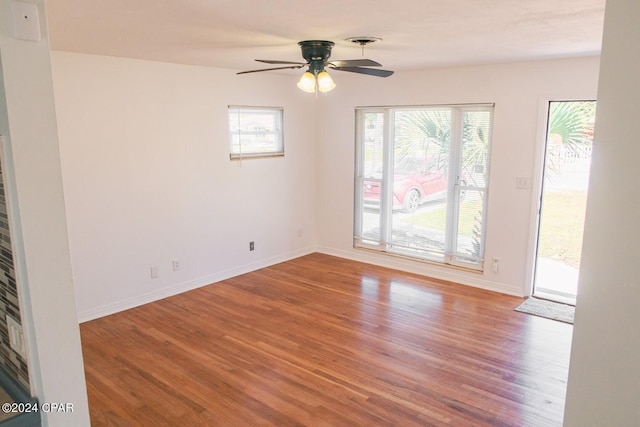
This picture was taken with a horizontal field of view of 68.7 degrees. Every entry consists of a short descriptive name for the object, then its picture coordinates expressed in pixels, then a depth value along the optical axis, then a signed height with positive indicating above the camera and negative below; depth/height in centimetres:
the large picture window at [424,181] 532 -44
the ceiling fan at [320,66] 335 +56
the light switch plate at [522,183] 491 -40
